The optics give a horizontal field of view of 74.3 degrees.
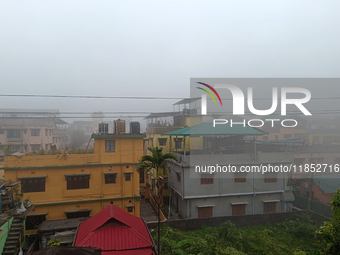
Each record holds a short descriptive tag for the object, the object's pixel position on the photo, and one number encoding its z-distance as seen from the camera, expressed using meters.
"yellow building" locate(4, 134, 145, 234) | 13.26
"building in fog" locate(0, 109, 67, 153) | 29.02
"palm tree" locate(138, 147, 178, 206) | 12.72
